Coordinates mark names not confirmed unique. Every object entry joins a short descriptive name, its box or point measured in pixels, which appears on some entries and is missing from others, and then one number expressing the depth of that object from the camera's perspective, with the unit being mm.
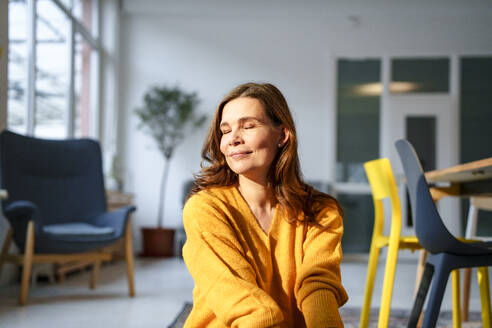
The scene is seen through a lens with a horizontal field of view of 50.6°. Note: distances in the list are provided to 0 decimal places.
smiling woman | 1062
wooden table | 2076
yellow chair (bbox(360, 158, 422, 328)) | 2114
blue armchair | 3105
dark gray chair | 1656
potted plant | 5891
